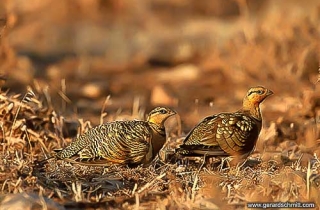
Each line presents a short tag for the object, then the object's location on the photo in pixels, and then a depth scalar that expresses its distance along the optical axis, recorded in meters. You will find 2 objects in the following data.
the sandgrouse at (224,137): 13.87
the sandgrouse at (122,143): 13.48
